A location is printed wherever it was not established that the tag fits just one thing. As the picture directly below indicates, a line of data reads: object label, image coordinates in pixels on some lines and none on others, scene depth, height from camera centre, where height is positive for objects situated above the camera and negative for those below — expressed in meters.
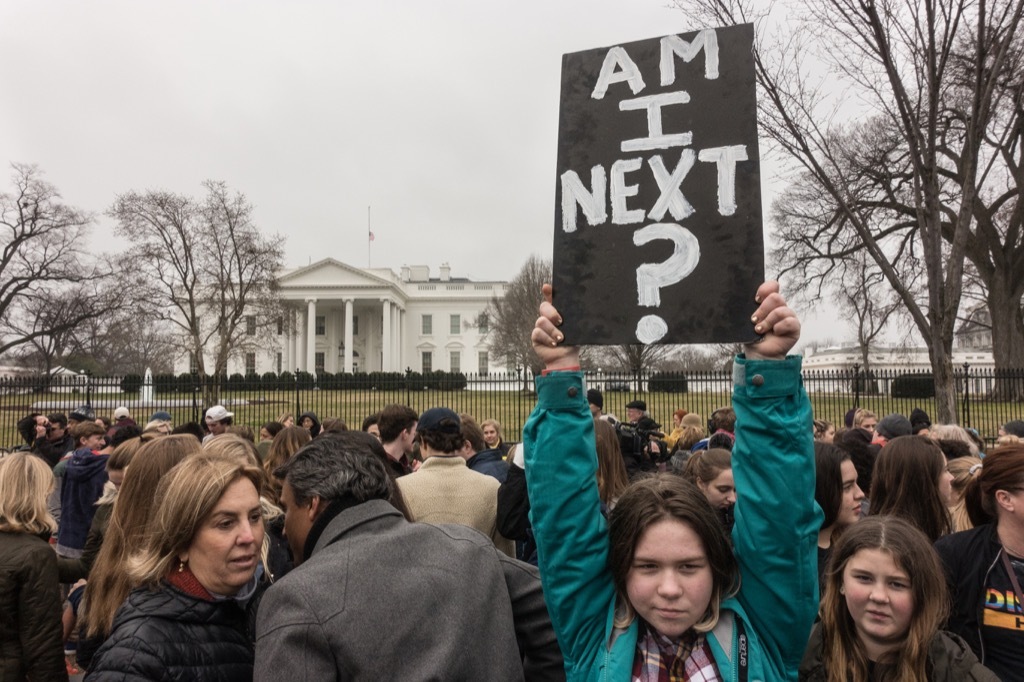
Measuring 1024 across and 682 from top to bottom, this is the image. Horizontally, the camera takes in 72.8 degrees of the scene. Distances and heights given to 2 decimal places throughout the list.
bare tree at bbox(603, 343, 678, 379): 40.62 +0.85
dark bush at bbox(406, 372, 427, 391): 16.89 -0.20
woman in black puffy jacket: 1.88 -0.62
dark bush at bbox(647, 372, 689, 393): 15.15 -0.42
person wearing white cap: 7.64 -0.46
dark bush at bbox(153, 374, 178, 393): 17.00 -0.20
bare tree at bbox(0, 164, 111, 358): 33.19 +4.97
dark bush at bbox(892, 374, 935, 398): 16.95 -0.62
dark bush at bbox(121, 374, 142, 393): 15.25 -0.08
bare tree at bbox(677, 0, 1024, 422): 8.13 +3.05
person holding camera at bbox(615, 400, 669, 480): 5.81 -0.72
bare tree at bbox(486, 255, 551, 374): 39.25 +3.38
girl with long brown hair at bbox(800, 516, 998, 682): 2.07 -0.79
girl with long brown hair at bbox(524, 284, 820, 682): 1.57 -0.43
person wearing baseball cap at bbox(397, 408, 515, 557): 3.89 -0.65
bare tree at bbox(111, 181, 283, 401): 26.77 +4.12
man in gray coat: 1.67 -0.57
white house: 61.38 +5.06
